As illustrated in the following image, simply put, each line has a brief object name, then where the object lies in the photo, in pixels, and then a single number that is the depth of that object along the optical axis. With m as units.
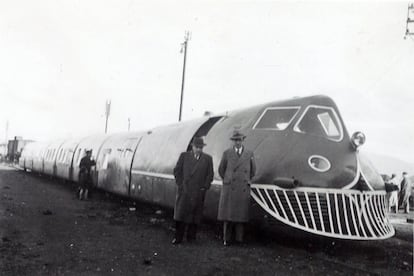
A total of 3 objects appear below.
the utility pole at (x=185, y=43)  34.78
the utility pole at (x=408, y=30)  17.89
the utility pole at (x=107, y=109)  55.86
